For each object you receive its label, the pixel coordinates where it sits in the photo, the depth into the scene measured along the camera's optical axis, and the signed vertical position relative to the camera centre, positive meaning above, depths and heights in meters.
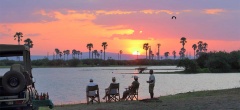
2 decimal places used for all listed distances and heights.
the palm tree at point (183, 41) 185.12 +10.87
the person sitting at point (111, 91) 20.48 -1.14
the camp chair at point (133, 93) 21.09 -1.27
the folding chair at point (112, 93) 20.45 -1.23
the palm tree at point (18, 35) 149.60 +11.53
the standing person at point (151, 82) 20.69 -0.74
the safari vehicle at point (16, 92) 10.16 -0.57
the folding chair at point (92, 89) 19.80 -1.12
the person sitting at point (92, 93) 19.80 -1.17
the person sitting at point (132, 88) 20.92 -1.02
